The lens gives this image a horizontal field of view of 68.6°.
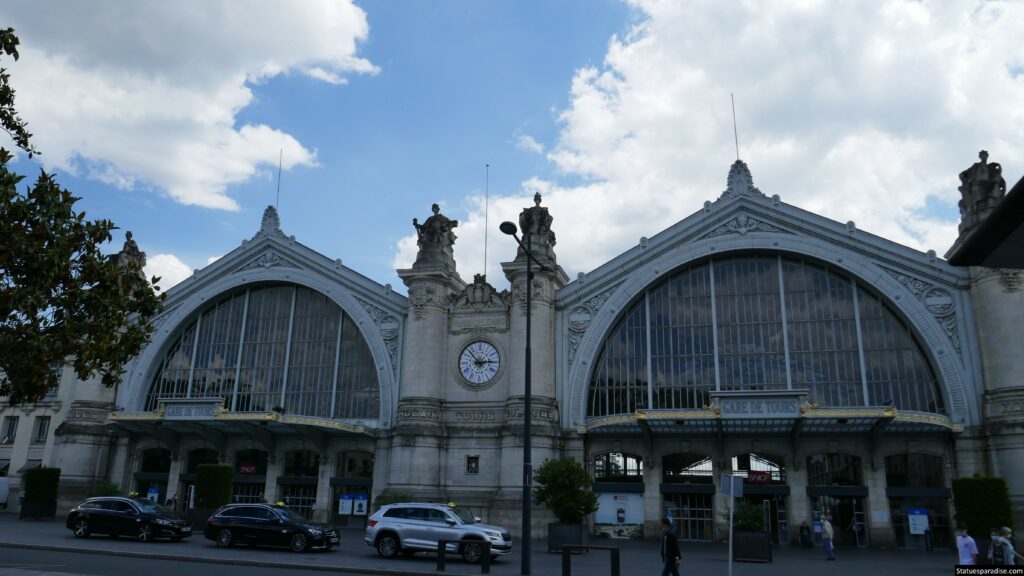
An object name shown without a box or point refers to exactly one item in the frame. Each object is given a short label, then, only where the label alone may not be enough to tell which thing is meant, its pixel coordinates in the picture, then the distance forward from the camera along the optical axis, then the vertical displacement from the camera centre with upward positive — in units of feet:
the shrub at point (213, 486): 118.21 -0.66
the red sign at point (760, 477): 124.26 +2.77
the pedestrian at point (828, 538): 97.23 -5.29
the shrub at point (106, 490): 138.72 -1.87
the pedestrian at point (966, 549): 64.59 -4.17
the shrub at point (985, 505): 91.40 -0.63
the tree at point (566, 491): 103.60 -0.16
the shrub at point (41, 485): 143.33 -1.29
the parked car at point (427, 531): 84.38 -4.94
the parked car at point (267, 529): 89.81 -5.43
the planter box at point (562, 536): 101.19 -5.98
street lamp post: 70.59 +0.85
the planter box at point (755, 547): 91.15 -6.26
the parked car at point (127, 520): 96.89 -5.12
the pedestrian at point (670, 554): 64.54 -5.12
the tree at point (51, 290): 45.85 +12.18
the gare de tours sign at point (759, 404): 112.27 +13.17
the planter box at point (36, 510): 142.41 -5.92
